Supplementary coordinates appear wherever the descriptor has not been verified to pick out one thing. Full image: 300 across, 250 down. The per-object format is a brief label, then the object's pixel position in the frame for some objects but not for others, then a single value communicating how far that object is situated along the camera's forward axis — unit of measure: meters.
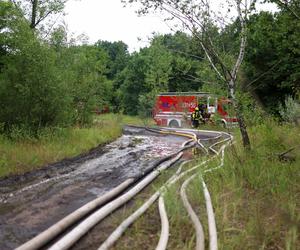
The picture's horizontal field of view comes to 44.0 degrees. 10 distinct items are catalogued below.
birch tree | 8.52
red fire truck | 23.23
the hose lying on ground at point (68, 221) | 4.27
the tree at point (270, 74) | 17.24
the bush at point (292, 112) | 11.18
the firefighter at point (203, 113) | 21.17
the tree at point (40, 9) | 19.20
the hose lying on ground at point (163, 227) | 4.11
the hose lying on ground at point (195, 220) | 4.04
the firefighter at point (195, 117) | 21.45
